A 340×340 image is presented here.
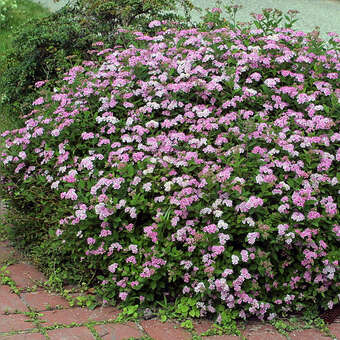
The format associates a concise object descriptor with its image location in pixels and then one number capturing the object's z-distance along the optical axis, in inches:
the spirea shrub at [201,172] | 124.4
